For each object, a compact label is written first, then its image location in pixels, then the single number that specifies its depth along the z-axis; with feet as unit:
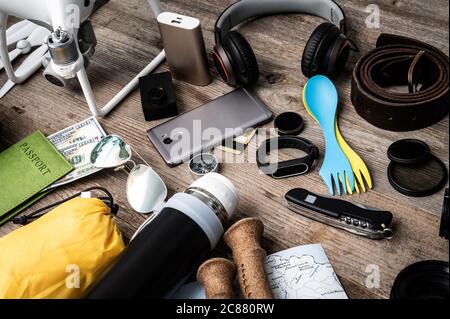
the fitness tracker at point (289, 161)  3.14
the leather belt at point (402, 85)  3.11
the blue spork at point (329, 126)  3.09
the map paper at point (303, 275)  2.71
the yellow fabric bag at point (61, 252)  2.53
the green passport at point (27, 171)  3.27
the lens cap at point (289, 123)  3.35
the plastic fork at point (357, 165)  3.06
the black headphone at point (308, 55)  3.41
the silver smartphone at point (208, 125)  3.39
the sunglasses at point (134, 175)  3.13
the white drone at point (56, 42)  3.28
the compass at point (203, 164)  3.24
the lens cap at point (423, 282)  2.43
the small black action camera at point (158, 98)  3.55
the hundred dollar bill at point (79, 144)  3.36
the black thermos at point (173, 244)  2.52
